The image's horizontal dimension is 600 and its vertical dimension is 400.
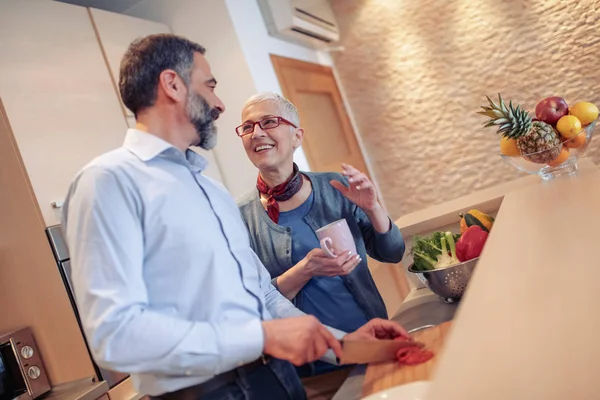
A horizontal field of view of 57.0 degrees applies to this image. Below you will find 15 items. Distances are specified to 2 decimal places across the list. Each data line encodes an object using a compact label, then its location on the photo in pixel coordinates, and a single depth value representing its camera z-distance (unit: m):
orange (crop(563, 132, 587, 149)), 1.55
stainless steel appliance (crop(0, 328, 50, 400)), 1.71
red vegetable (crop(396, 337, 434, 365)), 0.92
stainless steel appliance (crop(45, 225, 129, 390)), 1.75
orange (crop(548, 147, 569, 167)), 1.57
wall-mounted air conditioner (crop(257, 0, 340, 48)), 2.82
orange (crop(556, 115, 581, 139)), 1.53
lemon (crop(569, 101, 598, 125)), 1.55
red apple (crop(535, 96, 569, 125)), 1.58
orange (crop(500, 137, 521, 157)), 1.62
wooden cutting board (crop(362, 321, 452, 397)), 0.87
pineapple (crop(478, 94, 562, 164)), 1.53
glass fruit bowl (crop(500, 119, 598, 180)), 1.55
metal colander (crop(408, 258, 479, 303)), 1.31
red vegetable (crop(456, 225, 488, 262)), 1.31
